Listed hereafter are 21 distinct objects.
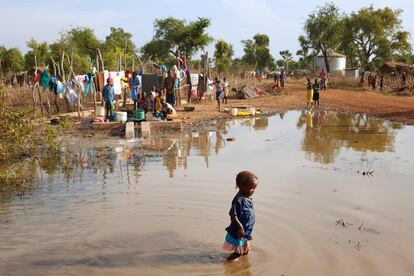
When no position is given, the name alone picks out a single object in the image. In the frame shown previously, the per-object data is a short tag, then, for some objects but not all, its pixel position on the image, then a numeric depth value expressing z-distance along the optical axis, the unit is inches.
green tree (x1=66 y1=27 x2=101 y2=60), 1674.5
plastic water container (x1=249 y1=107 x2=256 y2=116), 776.0
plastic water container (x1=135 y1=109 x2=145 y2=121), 574.9
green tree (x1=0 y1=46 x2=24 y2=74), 1545.3
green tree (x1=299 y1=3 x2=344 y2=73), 2085.4
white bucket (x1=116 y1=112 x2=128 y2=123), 576.4
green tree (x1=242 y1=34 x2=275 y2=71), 2554.1
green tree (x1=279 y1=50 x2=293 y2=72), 2913.9
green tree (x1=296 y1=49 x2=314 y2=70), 2571.4
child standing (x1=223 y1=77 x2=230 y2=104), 894.4
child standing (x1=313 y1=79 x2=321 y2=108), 835.0
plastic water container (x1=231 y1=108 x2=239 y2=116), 748.6
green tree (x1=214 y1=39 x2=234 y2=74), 1853.7
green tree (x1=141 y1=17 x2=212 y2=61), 1895.2
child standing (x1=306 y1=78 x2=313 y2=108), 854.0
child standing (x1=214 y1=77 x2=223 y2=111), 779.8
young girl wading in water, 183.5
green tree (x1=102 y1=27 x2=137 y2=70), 1450.5
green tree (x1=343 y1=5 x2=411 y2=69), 2090.3
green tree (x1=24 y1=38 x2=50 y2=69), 1411.2
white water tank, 2055.9
